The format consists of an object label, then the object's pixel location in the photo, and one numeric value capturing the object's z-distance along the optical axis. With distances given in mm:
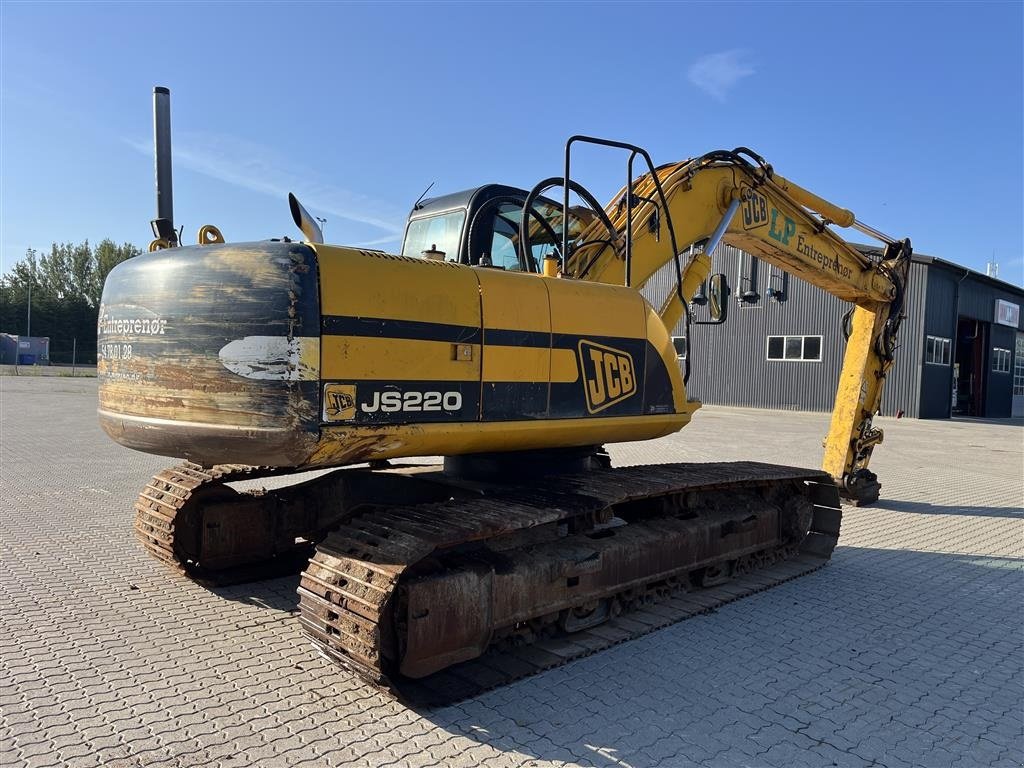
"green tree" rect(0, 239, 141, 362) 59656
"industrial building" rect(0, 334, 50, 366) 51438
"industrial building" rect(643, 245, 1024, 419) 25062
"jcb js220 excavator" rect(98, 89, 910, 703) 3443
